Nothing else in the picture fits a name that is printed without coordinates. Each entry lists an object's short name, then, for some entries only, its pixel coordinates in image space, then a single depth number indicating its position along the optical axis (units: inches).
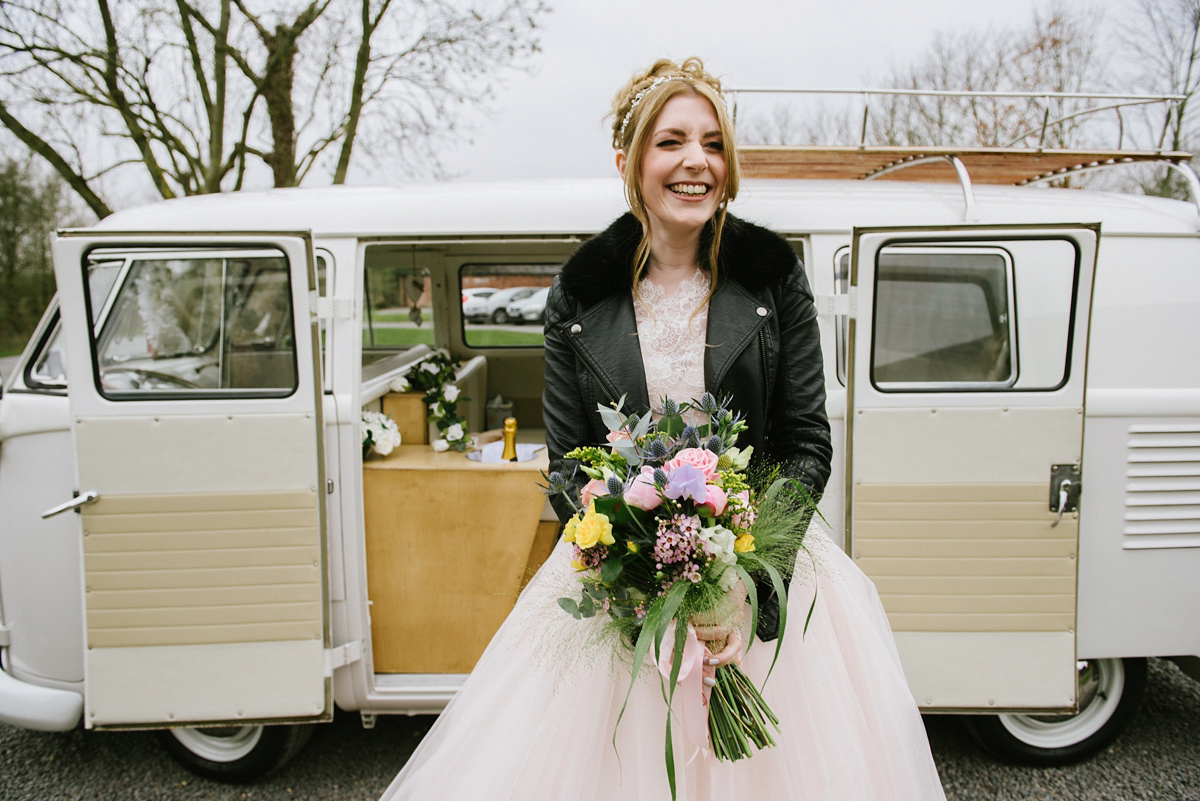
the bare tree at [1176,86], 344.2
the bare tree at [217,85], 319.9
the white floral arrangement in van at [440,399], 131.2
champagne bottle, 125.7
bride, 58.3
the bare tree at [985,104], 421.1
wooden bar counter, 114.1
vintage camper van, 98.2
